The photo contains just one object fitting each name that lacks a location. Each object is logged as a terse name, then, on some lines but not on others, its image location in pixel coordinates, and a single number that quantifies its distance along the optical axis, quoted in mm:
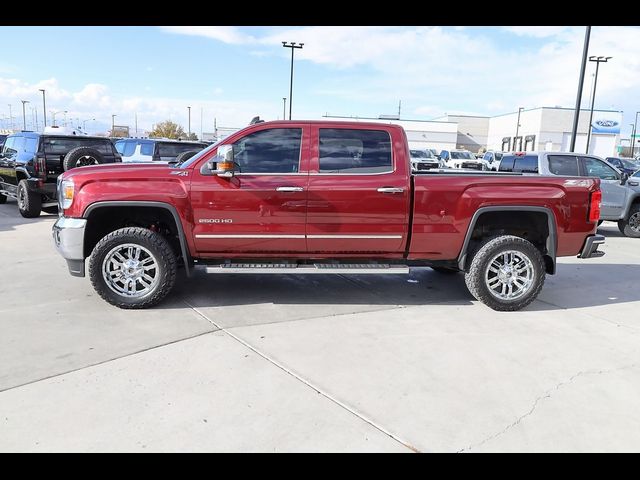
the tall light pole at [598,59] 31875
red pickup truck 4984
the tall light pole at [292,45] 34719
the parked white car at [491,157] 29044
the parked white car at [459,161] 25875
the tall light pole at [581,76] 15110
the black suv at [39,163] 10641
